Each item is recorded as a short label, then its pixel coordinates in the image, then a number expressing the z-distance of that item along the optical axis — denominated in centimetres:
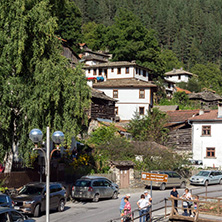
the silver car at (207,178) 3875
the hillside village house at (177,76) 12531
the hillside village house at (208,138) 4866
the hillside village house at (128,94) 6097
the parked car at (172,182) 3475
